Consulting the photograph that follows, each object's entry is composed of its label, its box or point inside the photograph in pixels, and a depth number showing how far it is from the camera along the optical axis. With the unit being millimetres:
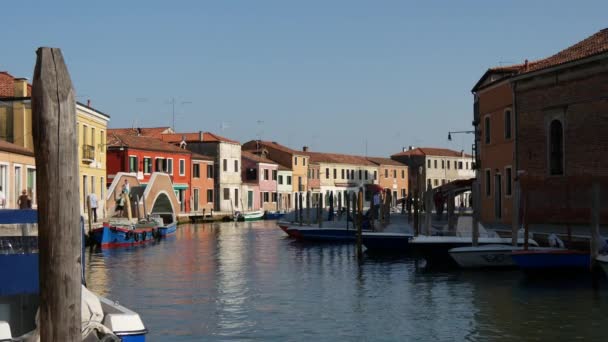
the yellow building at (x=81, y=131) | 32688
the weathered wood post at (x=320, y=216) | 33444
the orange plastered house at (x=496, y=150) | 28438
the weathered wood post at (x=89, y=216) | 26741
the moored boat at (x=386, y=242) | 25484
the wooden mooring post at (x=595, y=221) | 16453
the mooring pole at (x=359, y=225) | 24266
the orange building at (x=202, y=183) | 57844
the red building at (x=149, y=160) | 48844
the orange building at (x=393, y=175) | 90688
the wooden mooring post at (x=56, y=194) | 5016
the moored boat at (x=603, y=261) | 15941
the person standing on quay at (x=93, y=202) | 31948
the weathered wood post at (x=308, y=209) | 37153
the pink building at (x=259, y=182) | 66688
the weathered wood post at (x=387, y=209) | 30906
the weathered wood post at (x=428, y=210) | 23172
